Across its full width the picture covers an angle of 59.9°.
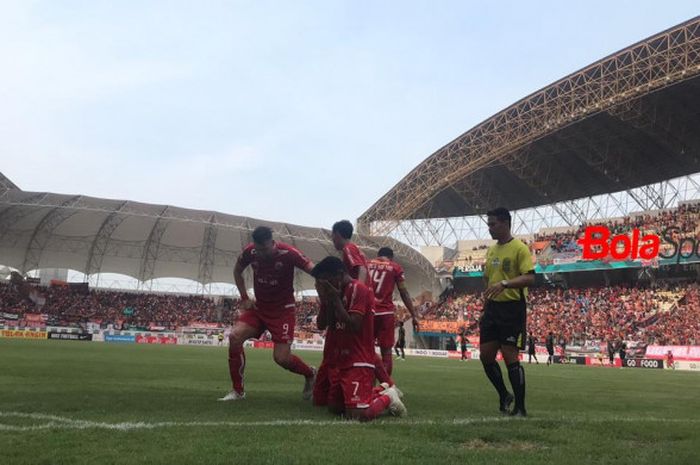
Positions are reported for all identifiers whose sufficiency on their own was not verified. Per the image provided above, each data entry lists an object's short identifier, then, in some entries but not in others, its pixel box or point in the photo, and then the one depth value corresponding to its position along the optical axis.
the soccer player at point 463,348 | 32.08
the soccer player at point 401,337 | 25.89
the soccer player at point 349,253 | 7.15
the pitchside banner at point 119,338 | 42.44
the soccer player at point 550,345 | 31.12
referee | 6.66
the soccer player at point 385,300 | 8.63
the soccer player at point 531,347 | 30.59
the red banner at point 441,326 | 48.44
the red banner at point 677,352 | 32.62
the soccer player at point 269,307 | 7.55
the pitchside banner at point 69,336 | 40.00
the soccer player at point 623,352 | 31.94
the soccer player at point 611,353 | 31.92
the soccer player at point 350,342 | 6.00
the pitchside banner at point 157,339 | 44.43
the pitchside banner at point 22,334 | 38.70
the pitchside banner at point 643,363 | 32.34
